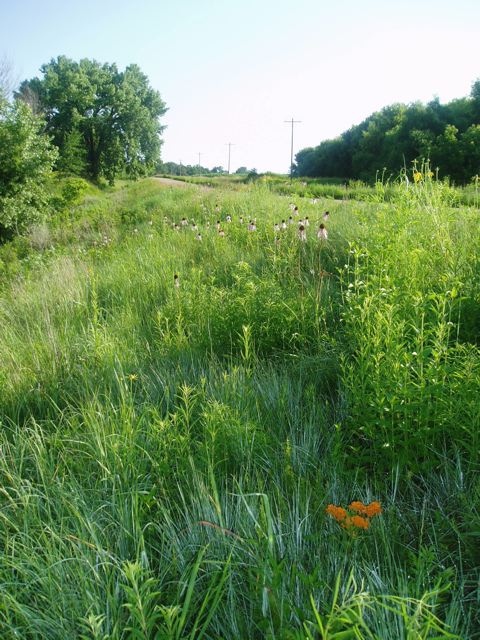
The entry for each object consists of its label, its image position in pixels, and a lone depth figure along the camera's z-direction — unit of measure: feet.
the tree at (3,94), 61.90
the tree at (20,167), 59.67
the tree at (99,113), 127.95
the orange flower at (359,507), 4.22
